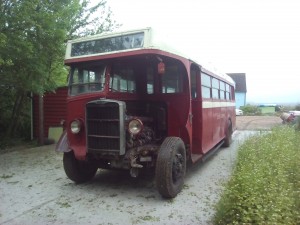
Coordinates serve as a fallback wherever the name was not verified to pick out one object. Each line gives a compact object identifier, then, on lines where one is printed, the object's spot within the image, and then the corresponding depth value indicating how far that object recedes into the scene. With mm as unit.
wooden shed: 14148
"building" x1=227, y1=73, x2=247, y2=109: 49000
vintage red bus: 5859
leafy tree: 8547
